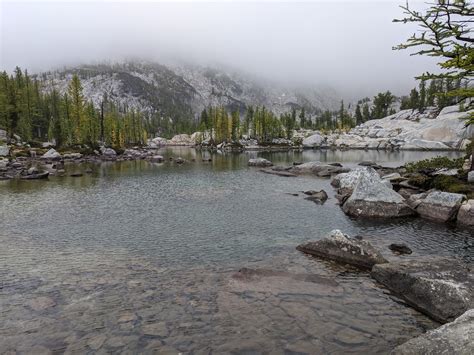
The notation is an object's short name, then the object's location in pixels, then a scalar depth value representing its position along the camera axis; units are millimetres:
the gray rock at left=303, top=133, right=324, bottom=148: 182250
